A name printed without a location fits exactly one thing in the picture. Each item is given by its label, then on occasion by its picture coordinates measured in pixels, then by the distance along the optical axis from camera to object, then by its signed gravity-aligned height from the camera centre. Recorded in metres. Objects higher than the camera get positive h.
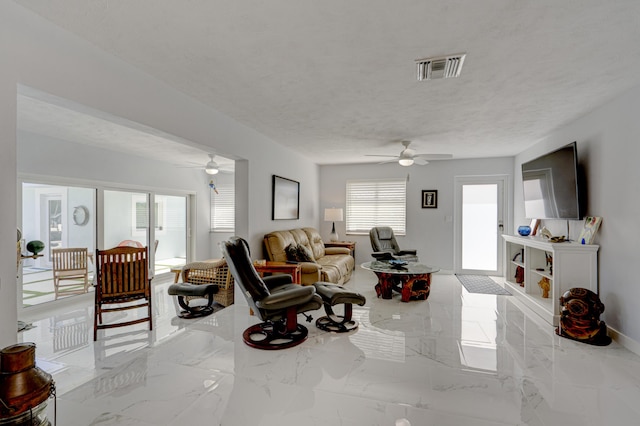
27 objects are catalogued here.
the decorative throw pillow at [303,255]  4.62 -0.64
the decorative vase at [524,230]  4.71 -0.27
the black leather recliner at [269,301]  2.79 -0.83
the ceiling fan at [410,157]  4.91 +0.95
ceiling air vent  2.27 +1.15
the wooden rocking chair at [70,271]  4.64 -0.90
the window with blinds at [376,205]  6.87 +0.20
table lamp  6.82 -0.04
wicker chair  4.23 -0.91
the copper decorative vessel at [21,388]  1.05 -0.63
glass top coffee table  4.40 -0.98
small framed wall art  6.59 +0.32
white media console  3.40 -0.71
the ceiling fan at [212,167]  5.29 +0.81
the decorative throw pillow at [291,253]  4.61 -0.60
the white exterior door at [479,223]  6.25 -0.20
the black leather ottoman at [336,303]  3.27 -0.98
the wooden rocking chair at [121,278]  3.22 -0.71
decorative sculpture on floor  2.99 -1.06
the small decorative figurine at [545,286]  4.14 -1.00
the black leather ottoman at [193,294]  3.95 -1.06
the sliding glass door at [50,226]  4.43 -0.20
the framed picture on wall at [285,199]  5.00 +0.26
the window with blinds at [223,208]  7.48 +0.13
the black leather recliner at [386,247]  5.30 -0.65
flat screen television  3.60 +0.38
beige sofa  4.32 -0.75
